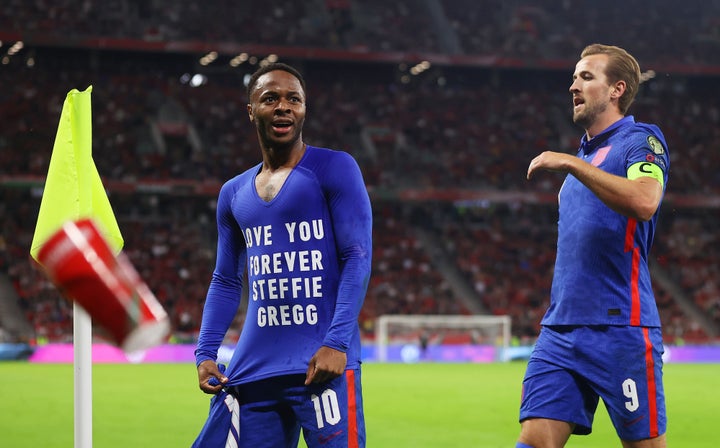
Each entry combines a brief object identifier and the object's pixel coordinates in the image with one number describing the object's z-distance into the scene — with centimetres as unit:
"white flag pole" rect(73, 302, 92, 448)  917
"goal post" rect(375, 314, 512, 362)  5673
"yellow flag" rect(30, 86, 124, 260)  914
